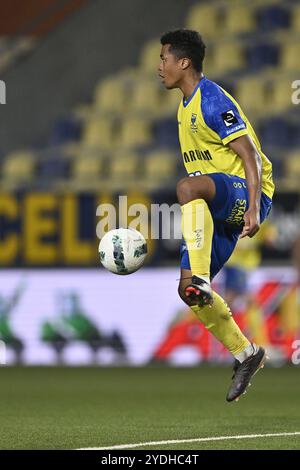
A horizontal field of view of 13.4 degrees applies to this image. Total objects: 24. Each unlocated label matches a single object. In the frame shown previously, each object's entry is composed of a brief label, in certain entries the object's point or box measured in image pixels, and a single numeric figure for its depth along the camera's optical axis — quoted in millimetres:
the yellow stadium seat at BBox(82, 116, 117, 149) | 18953
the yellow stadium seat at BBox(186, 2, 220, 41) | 19000
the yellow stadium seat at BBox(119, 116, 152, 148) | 18484
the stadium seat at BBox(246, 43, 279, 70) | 18156
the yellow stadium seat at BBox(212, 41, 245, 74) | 18328
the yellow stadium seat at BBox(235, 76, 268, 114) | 17703
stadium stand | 17375
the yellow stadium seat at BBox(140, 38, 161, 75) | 19406
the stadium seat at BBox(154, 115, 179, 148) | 17716
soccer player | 6875
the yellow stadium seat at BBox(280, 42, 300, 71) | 17906
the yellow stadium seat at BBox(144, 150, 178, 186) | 17188
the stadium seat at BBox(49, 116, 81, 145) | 19247
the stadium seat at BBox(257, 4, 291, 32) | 18469
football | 7301
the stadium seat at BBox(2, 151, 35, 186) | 18906
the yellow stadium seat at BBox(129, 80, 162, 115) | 19016
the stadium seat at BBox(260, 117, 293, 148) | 16719
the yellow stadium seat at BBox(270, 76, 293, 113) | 17344
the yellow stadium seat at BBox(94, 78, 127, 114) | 19375
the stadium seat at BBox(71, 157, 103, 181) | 18203
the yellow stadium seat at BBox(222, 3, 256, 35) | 18672
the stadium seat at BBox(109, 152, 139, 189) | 17812
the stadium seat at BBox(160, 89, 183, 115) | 18344
